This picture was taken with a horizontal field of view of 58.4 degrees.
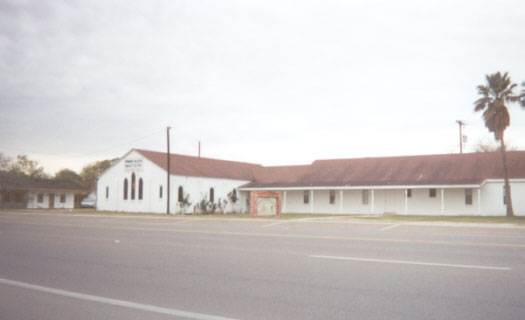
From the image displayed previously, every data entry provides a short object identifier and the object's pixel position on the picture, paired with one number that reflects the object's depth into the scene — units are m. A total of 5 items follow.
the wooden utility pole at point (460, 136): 51.94
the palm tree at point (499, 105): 33.50
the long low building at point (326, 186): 36.16
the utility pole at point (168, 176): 40.06
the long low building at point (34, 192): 54.41
